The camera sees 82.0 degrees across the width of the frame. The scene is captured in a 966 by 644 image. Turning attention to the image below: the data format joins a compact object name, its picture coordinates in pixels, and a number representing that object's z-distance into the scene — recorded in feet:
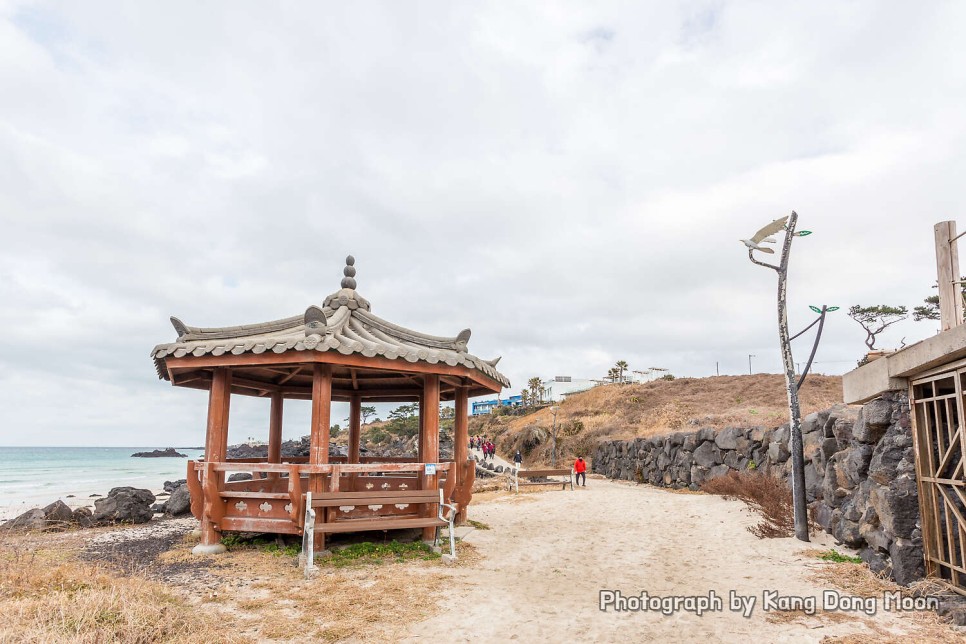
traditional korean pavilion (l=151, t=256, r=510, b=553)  26.12
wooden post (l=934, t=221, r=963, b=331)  19.08
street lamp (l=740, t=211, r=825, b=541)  30.71
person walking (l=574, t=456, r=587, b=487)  72.43
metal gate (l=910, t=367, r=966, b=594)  18.13
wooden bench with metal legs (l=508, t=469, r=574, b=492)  65.63
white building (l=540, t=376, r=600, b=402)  213.25
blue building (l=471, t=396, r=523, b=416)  224.55
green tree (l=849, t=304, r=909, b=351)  116.78
